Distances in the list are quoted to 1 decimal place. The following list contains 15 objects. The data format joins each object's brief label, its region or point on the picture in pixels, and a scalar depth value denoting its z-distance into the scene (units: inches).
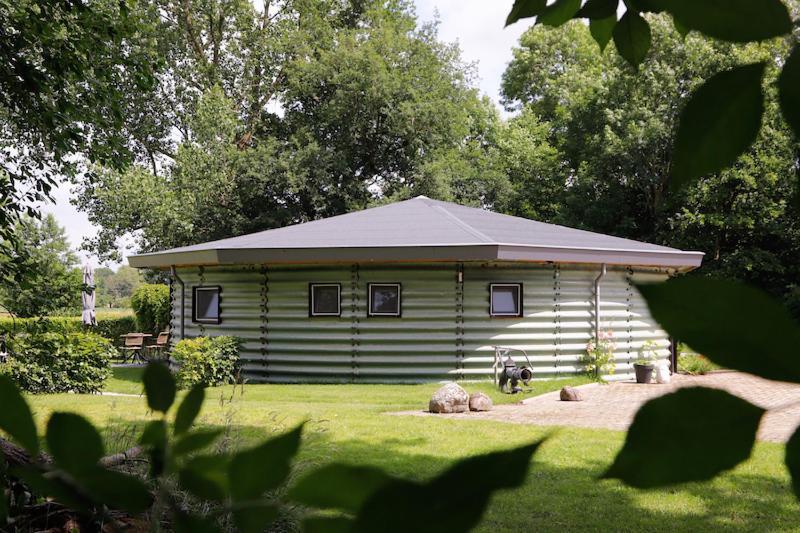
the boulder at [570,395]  437.1
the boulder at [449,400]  396.8
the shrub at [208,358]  488.7
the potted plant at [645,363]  543.6
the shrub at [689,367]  599.3
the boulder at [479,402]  403.5
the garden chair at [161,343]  768.9
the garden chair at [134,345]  795.3
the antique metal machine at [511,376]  471.5
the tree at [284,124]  1015.6
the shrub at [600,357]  554.9
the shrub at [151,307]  969.5
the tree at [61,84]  211.6
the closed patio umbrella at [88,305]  849.5
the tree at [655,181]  861.8
